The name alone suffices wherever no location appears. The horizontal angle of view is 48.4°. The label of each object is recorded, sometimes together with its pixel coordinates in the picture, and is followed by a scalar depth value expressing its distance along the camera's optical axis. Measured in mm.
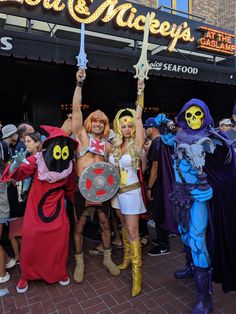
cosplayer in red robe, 2756
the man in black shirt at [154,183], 3428
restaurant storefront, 4793
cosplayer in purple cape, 2258
